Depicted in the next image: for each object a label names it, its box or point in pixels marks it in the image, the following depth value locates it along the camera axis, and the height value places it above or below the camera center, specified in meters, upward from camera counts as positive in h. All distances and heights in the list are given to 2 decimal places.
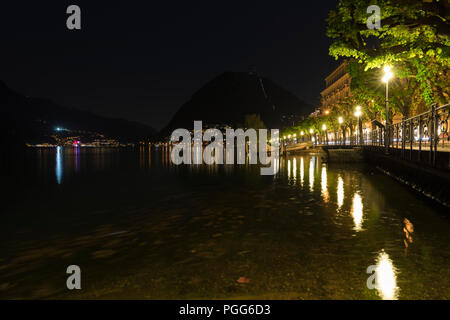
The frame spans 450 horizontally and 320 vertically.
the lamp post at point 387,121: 23.15 +2.16
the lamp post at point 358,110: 45.25 +4.70
